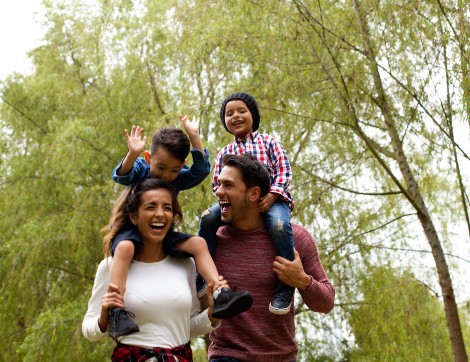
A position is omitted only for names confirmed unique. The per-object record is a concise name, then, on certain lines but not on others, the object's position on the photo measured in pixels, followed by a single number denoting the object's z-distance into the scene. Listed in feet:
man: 8.39
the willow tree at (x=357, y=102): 17.62
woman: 7.61
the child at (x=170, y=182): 7.70
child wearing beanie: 8.90
